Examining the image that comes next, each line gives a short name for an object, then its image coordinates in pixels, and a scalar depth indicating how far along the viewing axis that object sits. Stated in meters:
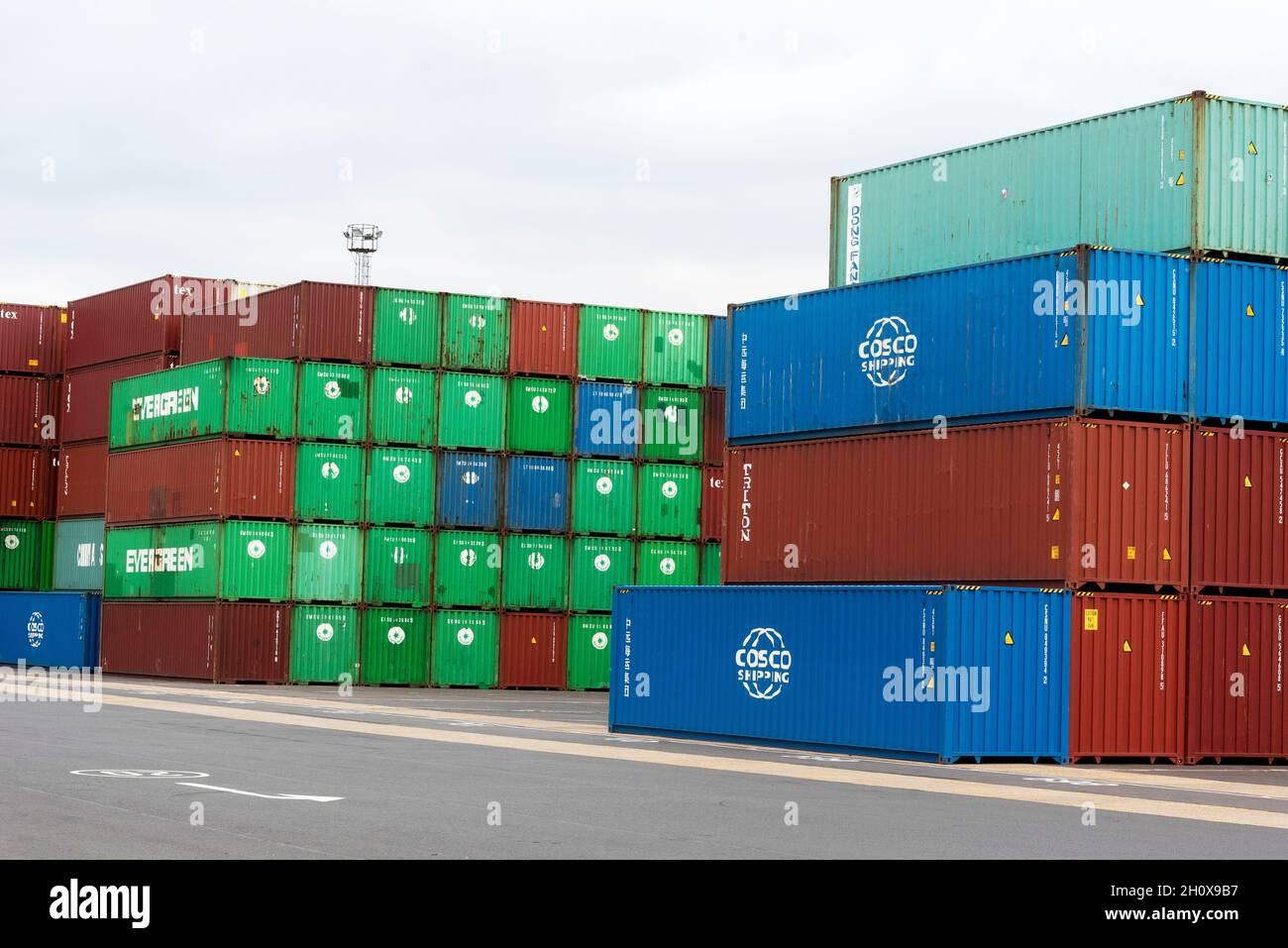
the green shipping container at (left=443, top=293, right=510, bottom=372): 54.62
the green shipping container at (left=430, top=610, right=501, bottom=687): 54.38
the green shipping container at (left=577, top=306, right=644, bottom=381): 55.94
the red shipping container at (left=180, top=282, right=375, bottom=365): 53.16
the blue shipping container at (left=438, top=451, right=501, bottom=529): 54.50
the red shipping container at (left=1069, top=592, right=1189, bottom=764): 29.39
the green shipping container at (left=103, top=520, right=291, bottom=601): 52.47
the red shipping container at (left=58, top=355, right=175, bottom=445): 62.85
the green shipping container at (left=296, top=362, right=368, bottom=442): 53.06
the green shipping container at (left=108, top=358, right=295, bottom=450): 52.66
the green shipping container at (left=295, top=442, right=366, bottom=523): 53.16
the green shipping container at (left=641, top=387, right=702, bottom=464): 56.47
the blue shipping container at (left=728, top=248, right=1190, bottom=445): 29.44
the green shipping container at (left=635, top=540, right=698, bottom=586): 56.47
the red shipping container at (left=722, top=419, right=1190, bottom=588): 29.44
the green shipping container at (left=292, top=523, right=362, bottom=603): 53.19
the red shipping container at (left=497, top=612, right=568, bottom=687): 55.06
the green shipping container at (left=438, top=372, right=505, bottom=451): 54.44
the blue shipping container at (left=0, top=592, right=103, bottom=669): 61.84
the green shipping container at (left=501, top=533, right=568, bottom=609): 55.09
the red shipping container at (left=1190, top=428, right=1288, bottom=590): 30.55
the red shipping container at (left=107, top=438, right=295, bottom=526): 52.50
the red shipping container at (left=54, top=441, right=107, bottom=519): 63.50
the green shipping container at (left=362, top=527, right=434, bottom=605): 53.69
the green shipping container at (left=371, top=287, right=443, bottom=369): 53.75
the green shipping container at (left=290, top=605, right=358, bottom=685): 53.12
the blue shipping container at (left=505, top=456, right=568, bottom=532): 55.25
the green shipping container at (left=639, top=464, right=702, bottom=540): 56.59
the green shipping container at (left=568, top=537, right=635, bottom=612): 55.84
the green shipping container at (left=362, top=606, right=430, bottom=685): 53.69
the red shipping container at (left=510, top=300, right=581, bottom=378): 55.34
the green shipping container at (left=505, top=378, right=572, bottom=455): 55.19
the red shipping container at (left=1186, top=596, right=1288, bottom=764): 30.30
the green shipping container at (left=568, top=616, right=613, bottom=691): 55.97
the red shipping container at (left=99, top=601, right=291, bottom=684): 52.38
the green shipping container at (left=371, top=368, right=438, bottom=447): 53.69
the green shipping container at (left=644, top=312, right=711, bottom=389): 56.59
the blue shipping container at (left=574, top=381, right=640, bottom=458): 55.81
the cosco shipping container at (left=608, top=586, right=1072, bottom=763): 28.55
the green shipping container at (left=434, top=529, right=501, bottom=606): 54.47
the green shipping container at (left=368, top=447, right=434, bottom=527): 53.69
